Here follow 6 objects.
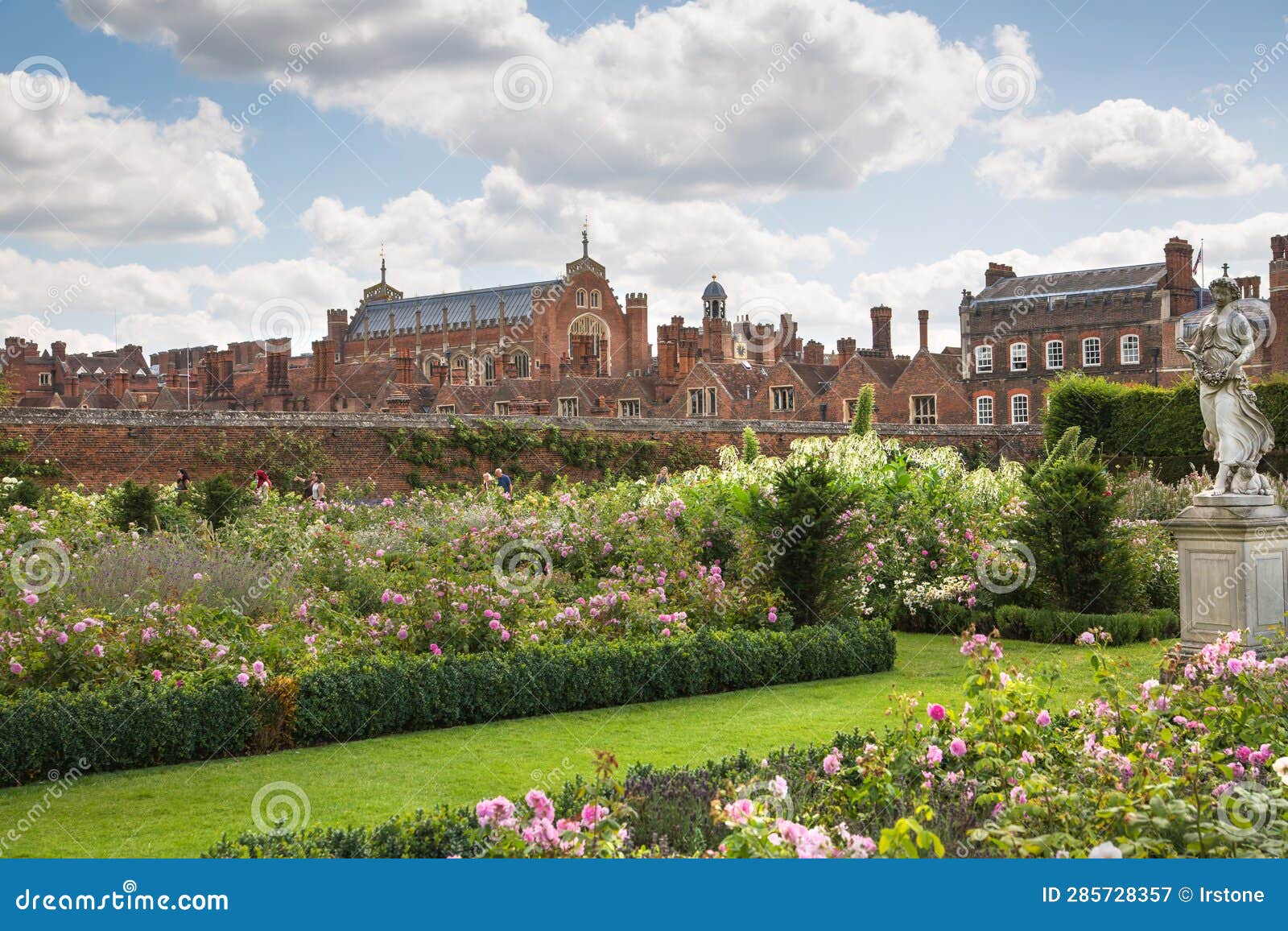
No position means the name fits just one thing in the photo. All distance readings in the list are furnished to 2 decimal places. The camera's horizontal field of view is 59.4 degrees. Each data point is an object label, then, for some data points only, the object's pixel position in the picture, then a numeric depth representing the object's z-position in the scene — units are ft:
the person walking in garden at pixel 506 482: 79.37
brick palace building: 131.03
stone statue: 28.84
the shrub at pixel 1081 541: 40.88
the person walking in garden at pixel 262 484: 59.50
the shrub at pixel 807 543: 36.76
